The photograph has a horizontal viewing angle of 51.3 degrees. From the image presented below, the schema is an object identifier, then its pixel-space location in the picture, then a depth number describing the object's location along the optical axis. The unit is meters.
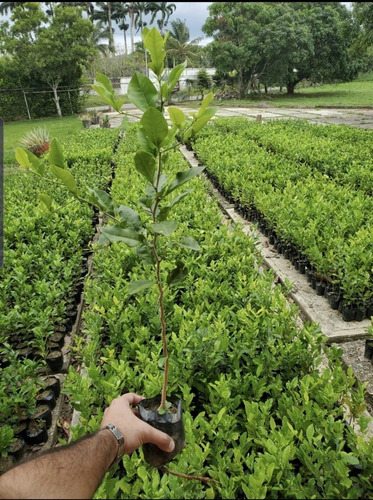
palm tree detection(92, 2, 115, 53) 47.59
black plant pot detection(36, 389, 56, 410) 2.84
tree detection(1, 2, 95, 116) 24.77
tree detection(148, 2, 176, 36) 50.17
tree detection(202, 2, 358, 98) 31.98
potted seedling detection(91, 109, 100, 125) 24.20
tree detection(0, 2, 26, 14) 33.71
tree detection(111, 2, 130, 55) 50.28
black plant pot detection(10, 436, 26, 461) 2.48
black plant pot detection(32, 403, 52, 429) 2.72
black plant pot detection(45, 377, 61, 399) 3.03
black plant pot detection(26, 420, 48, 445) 2.61
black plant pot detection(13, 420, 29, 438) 2.58
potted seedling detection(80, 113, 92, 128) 21.48
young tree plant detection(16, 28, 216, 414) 1.17
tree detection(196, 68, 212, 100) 37.69
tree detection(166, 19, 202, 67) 42.78
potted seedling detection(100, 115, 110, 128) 20.59
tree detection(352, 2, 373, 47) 15.36
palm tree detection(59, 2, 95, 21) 46.09
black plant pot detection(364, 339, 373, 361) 3.24
